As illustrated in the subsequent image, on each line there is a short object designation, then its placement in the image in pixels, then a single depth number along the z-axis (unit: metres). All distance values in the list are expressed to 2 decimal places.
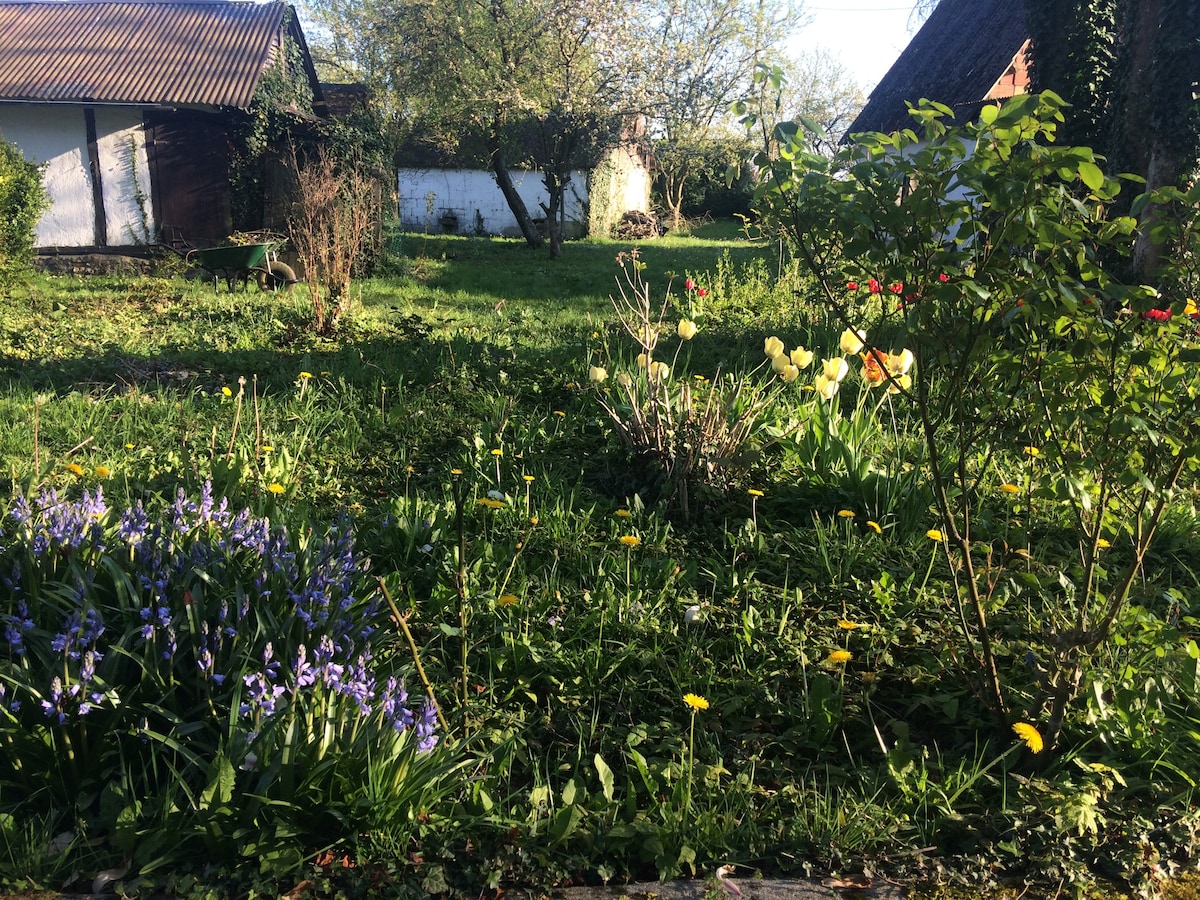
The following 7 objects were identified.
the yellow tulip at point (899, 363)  2.65
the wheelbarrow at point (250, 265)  9.79
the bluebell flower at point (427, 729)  1.93
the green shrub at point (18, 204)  10.21
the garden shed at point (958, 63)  16.53
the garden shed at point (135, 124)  13.65
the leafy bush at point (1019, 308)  1.78
